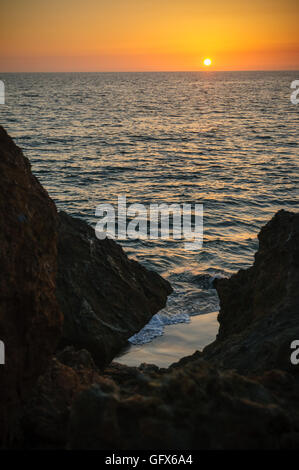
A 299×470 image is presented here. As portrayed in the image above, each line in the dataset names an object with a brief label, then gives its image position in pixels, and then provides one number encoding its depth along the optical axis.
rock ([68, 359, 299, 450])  2.77
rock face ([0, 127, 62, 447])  3.70
